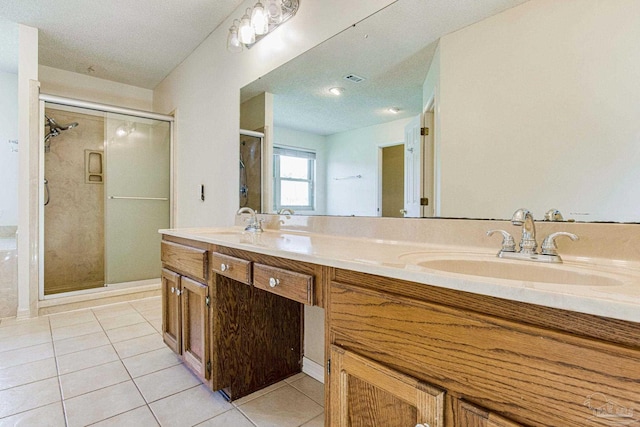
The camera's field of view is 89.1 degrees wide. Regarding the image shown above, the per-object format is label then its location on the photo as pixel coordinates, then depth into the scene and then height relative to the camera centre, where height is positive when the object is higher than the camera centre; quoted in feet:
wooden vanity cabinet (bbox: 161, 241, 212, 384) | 4.91 -1.60
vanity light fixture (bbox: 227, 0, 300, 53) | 6.09 +3.76
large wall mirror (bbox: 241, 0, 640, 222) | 2.82 +1.21
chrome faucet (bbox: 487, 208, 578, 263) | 2.84 -0.30
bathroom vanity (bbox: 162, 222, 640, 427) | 1.53 -0.75
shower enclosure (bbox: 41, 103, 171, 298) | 10.29 +0.38
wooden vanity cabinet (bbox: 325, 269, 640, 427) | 1.51 -0.83
